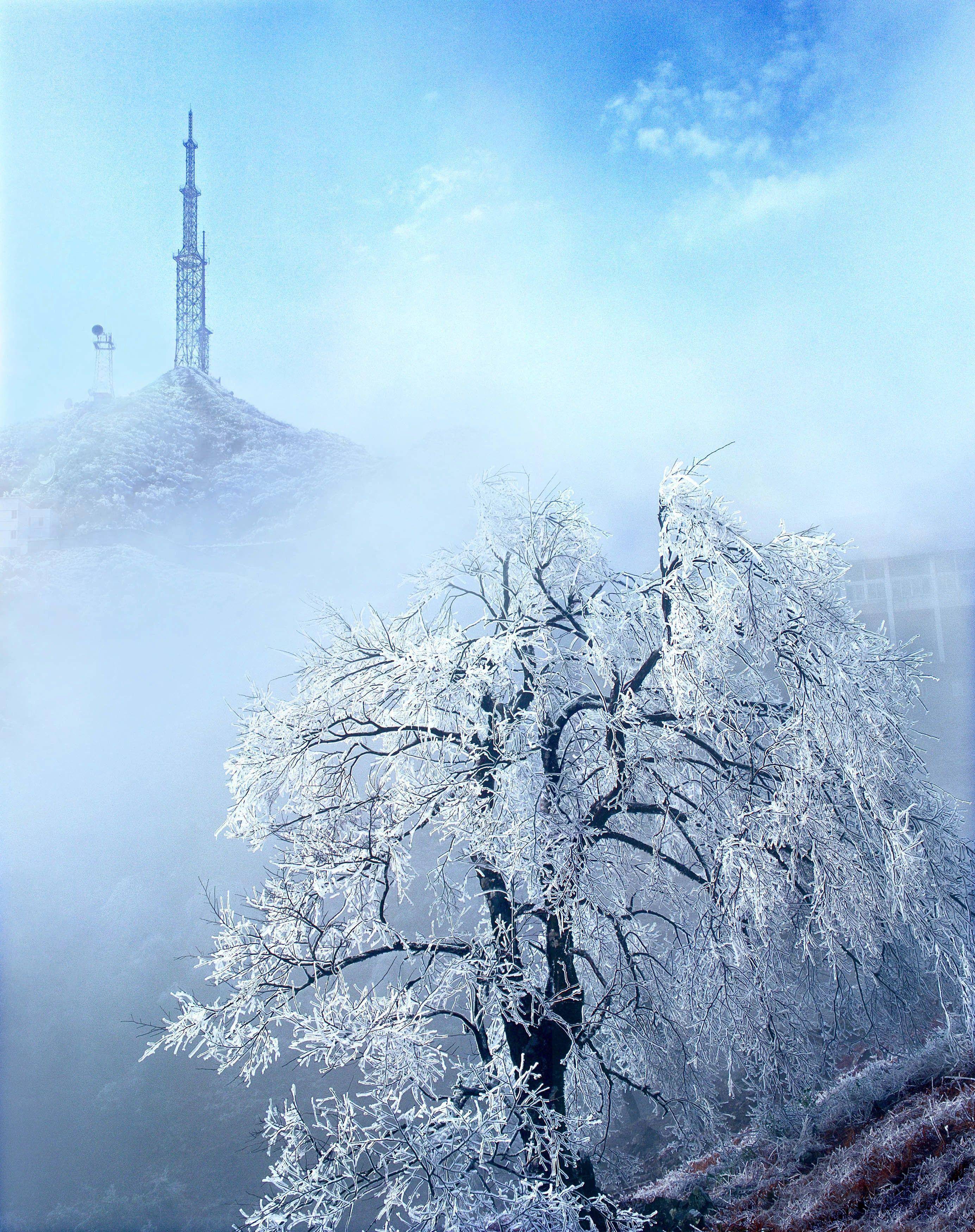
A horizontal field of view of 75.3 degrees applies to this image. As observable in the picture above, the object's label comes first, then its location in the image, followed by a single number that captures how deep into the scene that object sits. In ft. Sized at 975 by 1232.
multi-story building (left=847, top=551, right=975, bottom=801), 104.47
